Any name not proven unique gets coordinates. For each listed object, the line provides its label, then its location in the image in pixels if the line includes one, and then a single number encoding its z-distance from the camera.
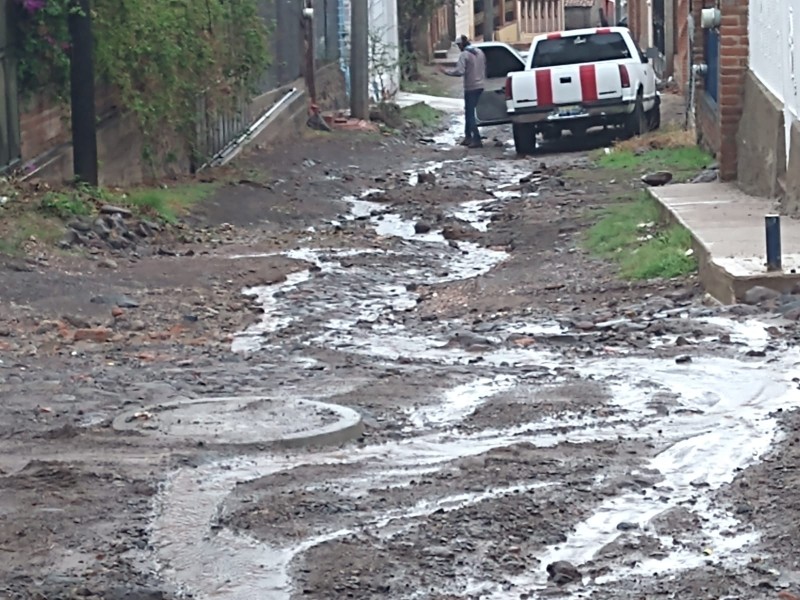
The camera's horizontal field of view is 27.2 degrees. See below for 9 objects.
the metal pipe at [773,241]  10.08
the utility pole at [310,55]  30.59
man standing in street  28.12
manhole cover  7.47
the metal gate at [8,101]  15.67
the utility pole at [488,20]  52.81
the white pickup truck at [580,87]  24.77
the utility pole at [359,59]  29.80
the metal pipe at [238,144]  22.09
